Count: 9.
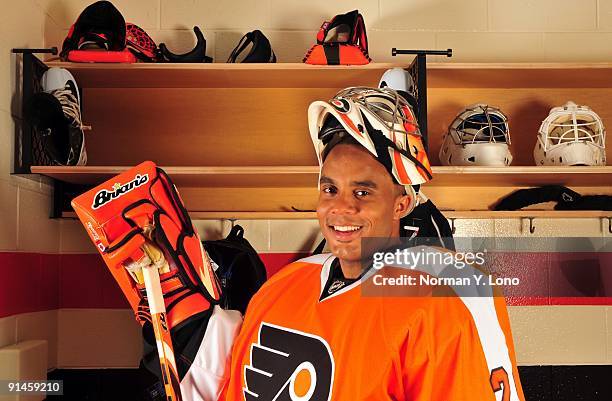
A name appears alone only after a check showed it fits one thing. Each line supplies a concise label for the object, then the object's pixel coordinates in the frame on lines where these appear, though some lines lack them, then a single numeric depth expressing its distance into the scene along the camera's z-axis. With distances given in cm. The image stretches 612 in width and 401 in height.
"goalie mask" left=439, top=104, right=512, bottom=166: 211
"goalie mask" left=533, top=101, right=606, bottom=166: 209
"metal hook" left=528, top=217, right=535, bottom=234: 240
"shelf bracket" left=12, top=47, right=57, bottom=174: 198
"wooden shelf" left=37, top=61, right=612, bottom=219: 239
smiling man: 118
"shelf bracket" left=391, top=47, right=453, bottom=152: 204
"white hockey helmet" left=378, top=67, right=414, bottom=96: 205
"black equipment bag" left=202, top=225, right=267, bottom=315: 217
